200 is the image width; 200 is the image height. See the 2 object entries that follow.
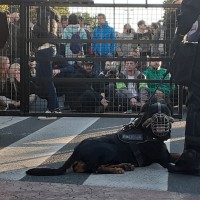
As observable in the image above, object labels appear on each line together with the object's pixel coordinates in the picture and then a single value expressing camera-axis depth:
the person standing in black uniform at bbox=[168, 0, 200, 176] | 7.46
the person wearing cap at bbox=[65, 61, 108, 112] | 10.84
